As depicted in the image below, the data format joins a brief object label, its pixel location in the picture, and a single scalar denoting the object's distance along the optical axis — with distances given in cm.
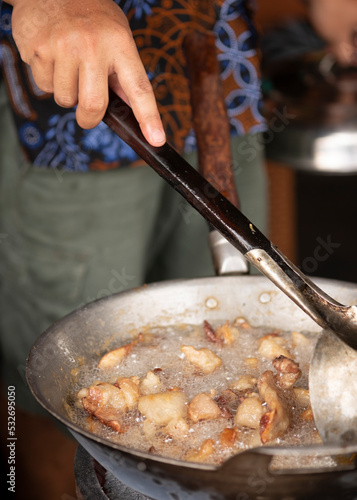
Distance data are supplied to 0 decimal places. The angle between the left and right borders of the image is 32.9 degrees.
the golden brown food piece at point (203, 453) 74
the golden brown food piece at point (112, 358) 94
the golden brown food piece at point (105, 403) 82
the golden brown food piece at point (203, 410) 81
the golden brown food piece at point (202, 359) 93
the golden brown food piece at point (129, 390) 84
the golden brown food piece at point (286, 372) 87
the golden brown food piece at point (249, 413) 79
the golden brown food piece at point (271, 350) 96
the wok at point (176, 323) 60
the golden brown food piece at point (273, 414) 76
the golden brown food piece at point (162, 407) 80
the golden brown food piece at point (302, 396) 85
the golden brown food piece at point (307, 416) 82
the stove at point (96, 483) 82
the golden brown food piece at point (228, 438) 76
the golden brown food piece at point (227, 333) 100
